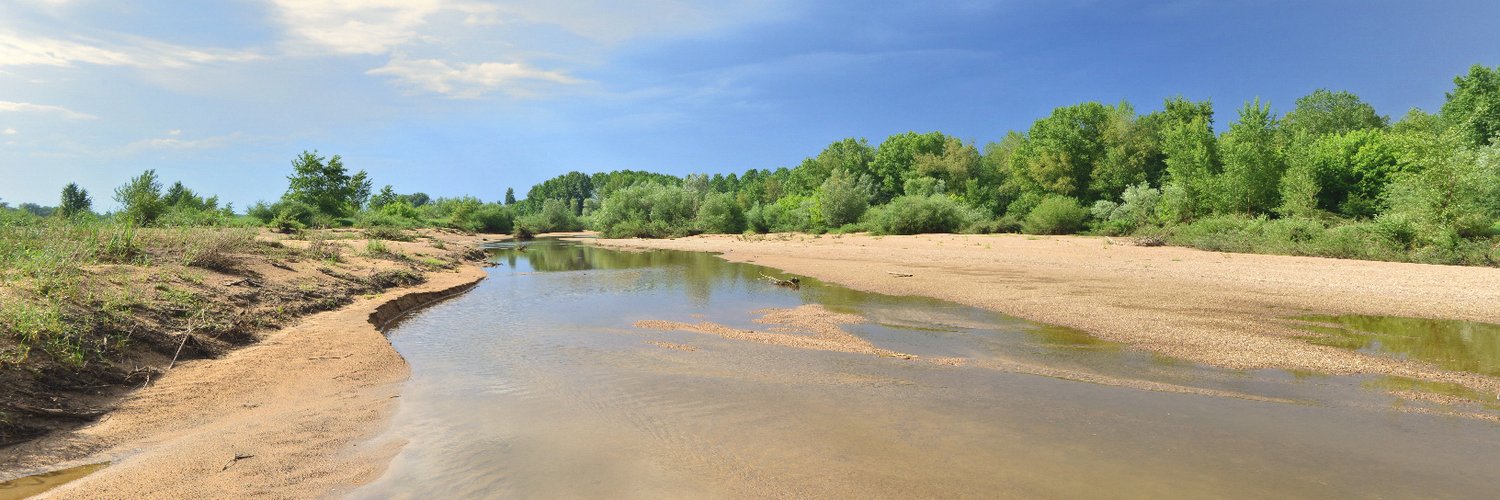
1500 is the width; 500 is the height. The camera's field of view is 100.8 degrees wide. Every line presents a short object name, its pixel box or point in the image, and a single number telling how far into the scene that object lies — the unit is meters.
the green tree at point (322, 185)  53.84
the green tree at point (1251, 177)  33.56
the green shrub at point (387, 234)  35.12
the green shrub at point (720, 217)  64.25
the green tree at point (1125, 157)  45.81
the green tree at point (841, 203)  55.72
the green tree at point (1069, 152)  48.03
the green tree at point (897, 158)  67.62
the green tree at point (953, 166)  62.56
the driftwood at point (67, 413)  5.44
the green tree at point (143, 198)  27.55
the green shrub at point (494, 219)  86.56
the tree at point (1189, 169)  36.00
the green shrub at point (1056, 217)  40.12
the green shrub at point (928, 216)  45.84
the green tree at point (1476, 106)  38.38
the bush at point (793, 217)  58.03
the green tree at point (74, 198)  37.00
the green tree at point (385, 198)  92.68
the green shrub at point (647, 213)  66.38
